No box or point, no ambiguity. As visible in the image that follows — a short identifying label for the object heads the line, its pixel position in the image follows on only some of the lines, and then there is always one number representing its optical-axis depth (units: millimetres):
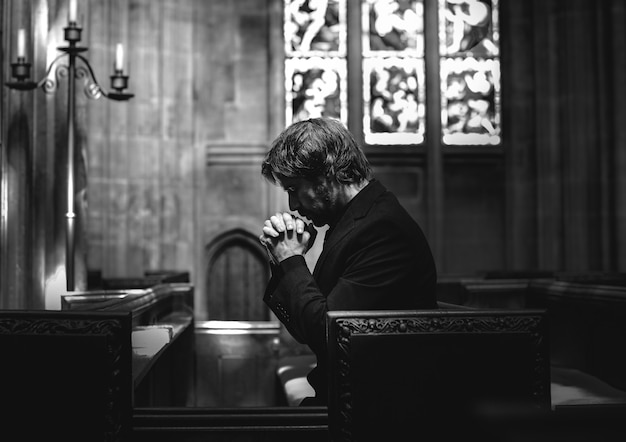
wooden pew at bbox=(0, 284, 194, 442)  1790
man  2016
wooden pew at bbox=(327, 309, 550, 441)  1911
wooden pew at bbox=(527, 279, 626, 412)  3777
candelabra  5043
